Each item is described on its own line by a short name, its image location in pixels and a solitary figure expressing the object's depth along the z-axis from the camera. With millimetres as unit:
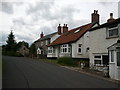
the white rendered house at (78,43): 31516
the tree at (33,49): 57875
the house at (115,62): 14567
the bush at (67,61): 26392
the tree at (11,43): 71750
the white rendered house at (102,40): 19125
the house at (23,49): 81312
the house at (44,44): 49969
